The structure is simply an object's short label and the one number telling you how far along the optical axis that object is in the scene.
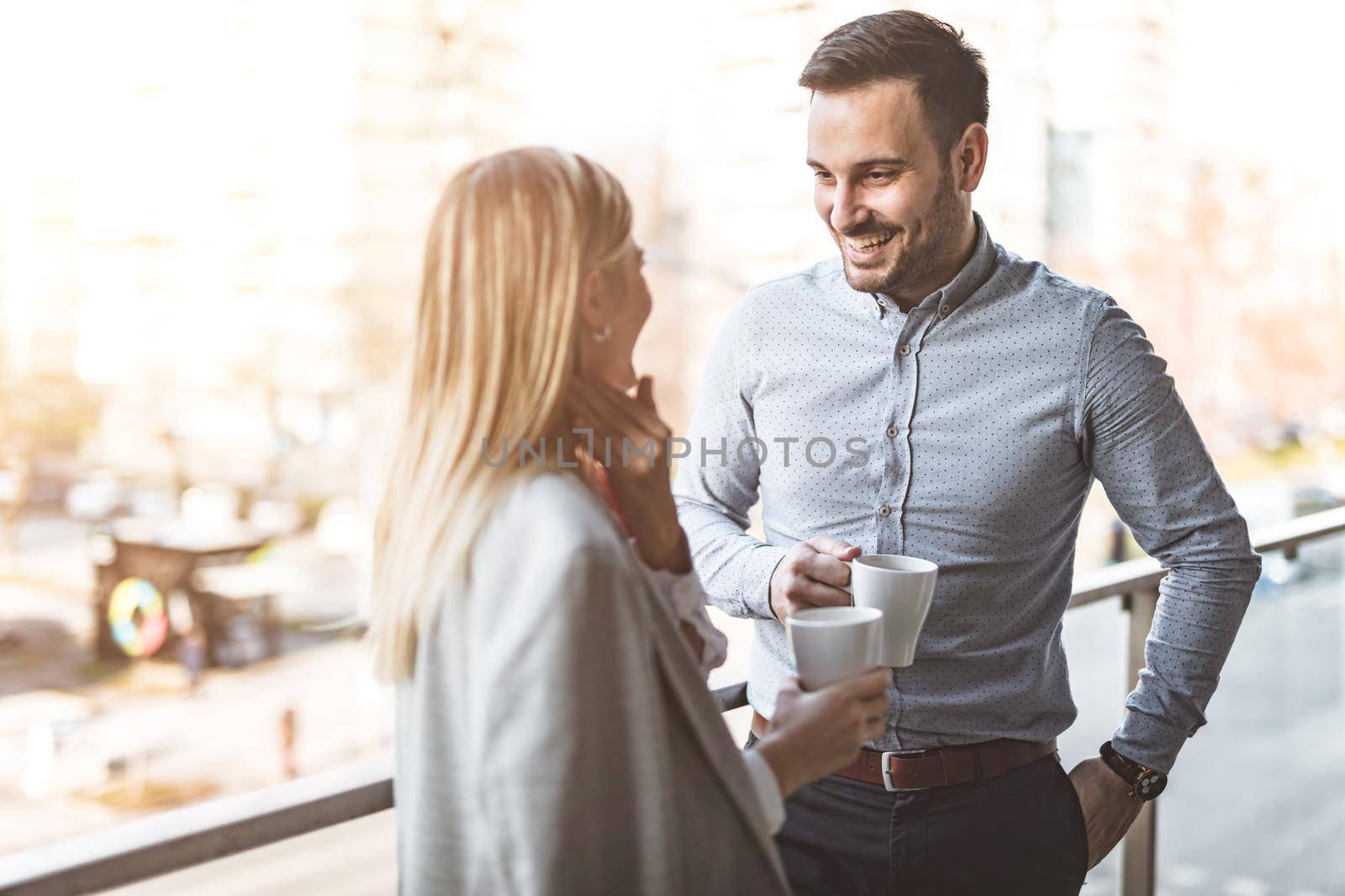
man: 1.15
